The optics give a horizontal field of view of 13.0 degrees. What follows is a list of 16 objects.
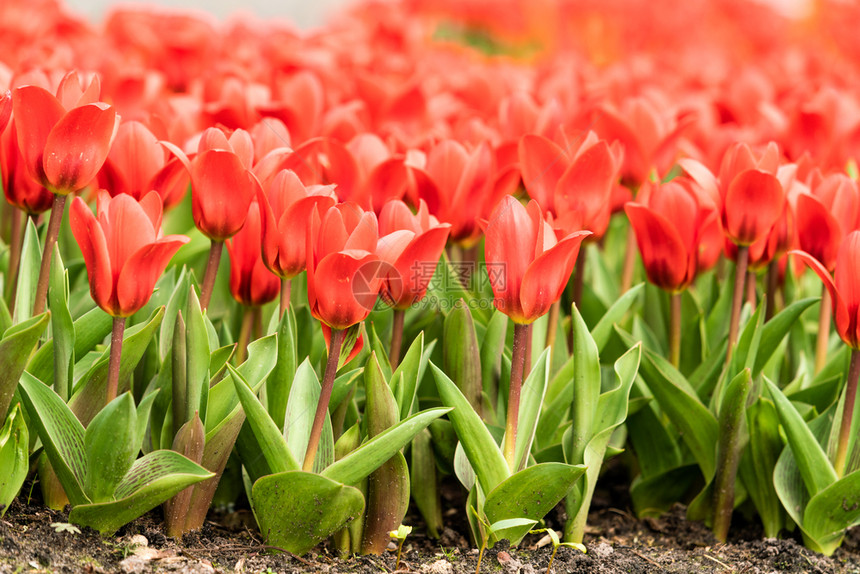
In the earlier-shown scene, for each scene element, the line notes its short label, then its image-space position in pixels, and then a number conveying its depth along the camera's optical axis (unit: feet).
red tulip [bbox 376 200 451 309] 6.02
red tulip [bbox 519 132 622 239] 6.36
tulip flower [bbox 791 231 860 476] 6.14
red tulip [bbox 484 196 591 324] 6.04
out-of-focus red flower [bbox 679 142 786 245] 6.35
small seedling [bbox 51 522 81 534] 6.10
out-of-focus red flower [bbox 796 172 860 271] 6.42
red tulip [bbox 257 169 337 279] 6.06
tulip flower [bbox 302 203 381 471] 5.97
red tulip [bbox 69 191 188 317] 6.00
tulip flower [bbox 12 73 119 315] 6.11
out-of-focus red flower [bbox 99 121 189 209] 6.32
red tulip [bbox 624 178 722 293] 6.42
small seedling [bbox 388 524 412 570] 6.11
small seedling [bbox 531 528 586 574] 6.14
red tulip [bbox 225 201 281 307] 6.31
